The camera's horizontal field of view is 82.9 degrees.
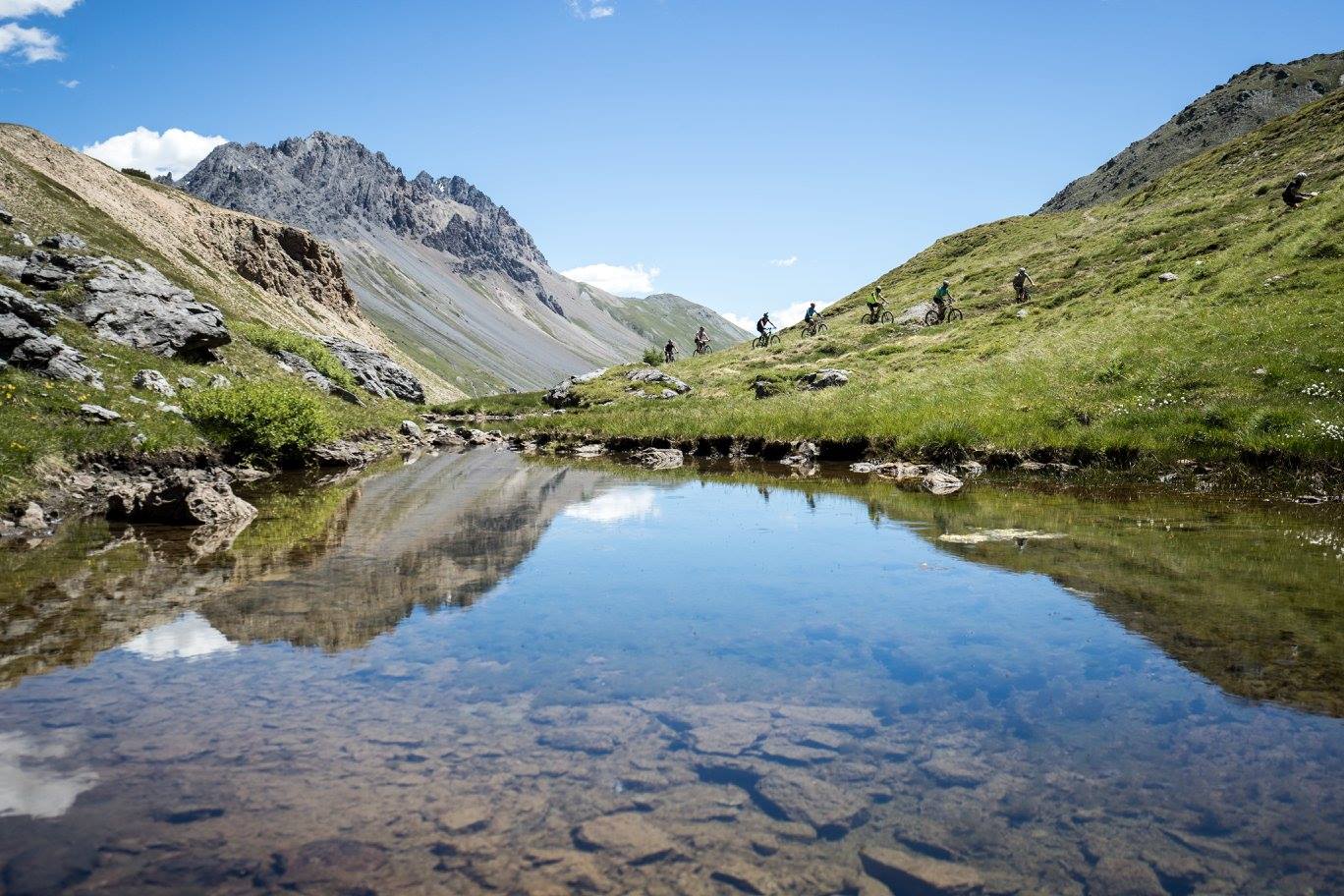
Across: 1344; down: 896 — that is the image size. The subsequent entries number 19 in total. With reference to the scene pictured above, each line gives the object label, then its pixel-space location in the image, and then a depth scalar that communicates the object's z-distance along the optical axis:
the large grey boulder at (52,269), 37.84
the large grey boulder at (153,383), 30.85
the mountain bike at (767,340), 75.44
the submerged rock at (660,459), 38.28
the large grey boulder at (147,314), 37.62
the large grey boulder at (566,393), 73.09
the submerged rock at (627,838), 5.65
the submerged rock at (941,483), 25.16
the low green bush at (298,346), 58.88
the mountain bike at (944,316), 59.28
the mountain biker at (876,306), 67.68
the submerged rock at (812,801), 6.05
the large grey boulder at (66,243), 47.53
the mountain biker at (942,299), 58.01
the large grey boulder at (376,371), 84.75
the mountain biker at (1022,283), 56.09
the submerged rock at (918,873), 5.25
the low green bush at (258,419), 30.73
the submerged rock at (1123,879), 5.16
